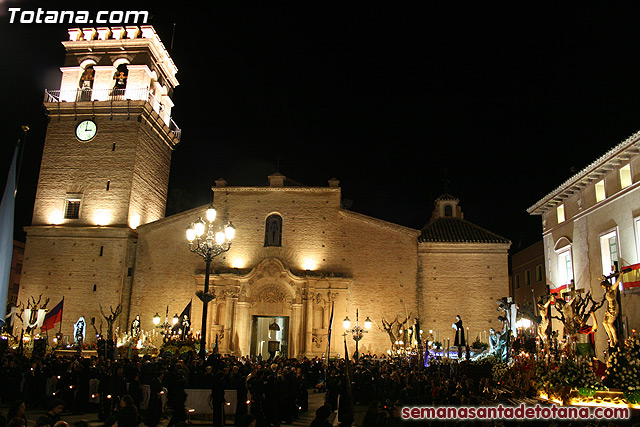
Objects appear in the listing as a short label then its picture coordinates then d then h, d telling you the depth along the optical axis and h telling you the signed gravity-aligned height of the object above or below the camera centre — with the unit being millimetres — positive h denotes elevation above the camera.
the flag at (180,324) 26322 +1139
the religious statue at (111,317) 28859 +1513
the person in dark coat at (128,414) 8750 -1067
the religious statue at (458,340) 21516 +599
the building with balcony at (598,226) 20648 +5629
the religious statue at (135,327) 30680 +1018
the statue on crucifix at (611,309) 18078 +1641
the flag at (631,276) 19797 +2987
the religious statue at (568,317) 18953 +1423
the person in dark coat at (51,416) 7538 -1012
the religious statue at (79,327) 31609 +950
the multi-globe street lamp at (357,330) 25956 +1135
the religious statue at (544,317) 20281 +1492
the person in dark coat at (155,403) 12438 -1250
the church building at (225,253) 31953 +5762
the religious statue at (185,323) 25359 +1102
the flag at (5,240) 11023 +2017
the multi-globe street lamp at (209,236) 15997 +3230
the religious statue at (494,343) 23831 +578
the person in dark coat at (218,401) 12571 -1182
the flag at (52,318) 25670 +1170
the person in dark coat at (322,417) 7459 -886
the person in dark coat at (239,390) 13578 -981
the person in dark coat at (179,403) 11308 -1109
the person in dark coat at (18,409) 8344 -981
